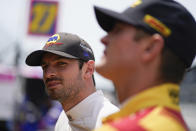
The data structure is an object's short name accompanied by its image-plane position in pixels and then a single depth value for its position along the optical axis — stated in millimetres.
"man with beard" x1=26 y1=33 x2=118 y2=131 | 7252
